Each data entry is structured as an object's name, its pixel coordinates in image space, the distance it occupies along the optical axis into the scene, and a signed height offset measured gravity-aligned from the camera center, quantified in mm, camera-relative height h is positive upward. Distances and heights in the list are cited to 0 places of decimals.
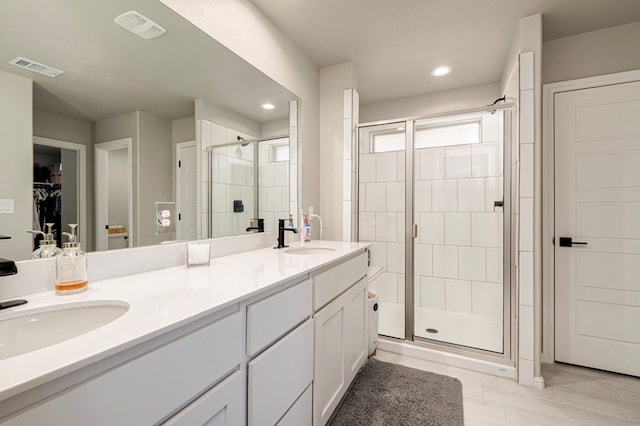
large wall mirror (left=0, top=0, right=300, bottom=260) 914 +360
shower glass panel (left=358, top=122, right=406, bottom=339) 2590 +66
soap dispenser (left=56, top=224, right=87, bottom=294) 880 -187
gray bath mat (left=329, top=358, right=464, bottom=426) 1572 -1142
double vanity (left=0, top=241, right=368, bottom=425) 490 -318
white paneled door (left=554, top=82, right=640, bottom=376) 2014 -130
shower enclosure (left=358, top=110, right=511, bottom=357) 2408 -101
